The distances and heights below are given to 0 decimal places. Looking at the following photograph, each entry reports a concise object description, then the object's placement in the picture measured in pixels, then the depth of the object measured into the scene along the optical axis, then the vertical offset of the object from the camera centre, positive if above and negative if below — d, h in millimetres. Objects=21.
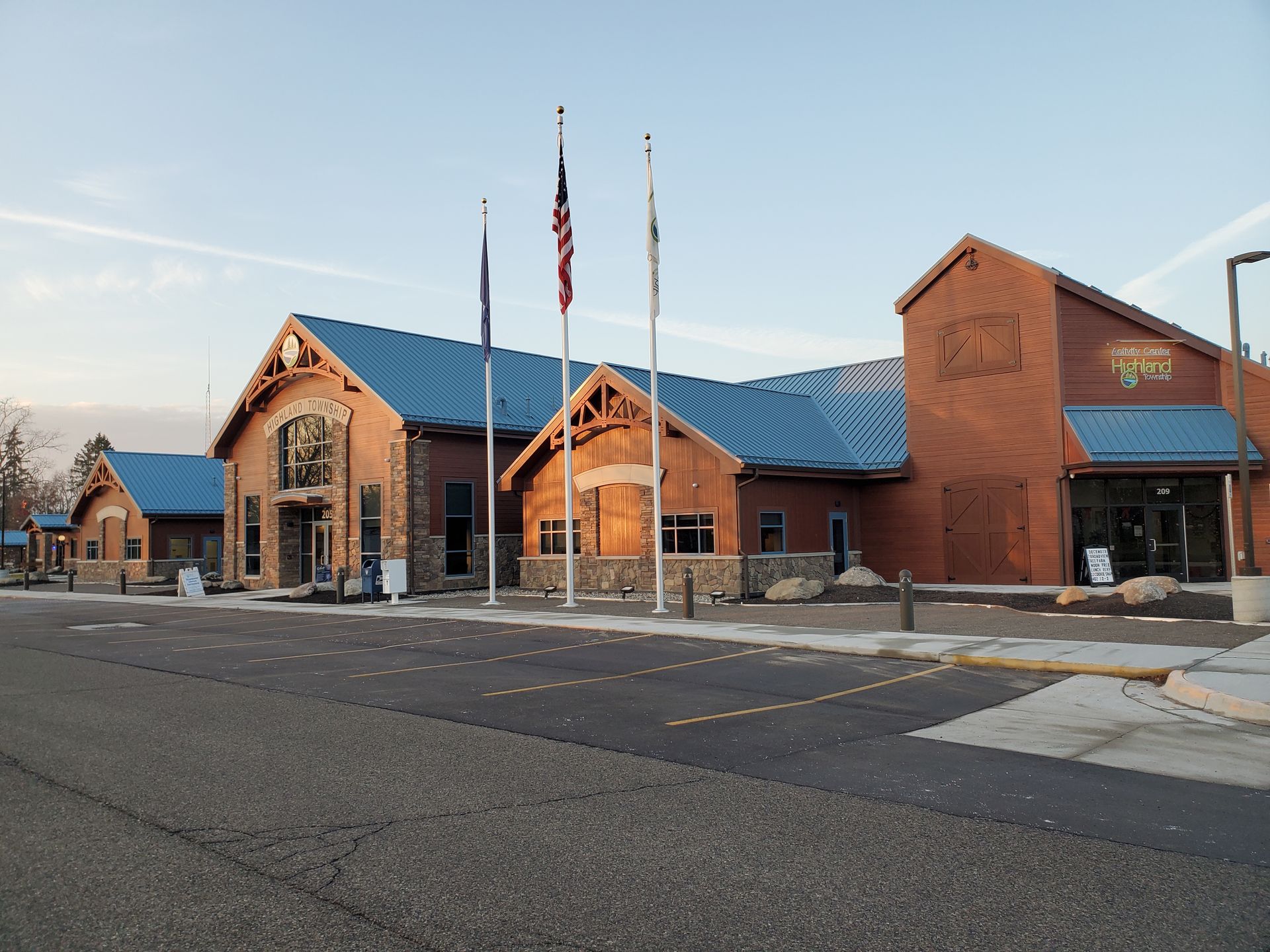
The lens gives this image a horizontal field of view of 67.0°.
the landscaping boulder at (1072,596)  20859 -1557
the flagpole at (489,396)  26312 +4095
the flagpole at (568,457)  24578 +2088
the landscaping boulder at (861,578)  26234 -1314
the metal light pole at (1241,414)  17375 +1978
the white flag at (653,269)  22469 +6208
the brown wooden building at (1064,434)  26000 +2513
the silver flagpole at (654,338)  22469 +4659
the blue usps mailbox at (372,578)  28484 -1062
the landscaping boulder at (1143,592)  19641 -1426
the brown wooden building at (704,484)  26062 +1483
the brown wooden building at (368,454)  31578 +3145
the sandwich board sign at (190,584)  35469 -1373
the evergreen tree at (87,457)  121312 +11980
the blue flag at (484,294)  26312 +6756
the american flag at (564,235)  23156 +7314
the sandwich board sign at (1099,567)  26000 -1147
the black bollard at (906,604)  17469 -1356
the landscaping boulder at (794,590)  24750 -1518
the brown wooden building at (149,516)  47844 +1581
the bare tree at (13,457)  72044 +7561
